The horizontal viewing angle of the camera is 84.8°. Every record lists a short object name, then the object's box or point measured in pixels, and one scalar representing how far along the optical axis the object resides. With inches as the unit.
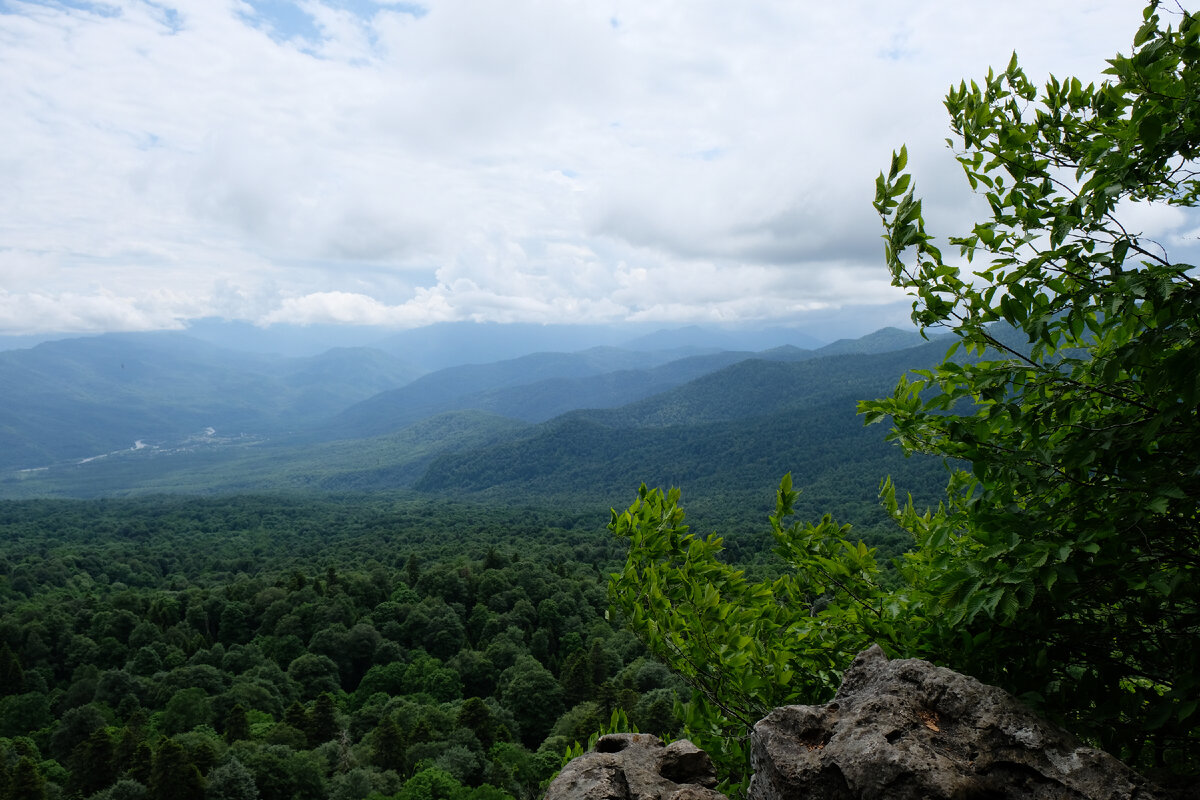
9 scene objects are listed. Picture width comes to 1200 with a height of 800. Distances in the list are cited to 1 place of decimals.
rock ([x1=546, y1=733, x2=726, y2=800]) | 148.4
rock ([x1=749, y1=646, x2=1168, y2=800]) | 112.0
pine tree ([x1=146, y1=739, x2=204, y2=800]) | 1157.7
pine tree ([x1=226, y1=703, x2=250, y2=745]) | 1472.7
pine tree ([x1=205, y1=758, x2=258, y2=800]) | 1184.2
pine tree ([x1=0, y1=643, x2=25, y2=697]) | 1720.0
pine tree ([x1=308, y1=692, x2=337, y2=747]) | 1561.3
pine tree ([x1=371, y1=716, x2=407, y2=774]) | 1392.7
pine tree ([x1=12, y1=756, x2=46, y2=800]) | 1090.7
